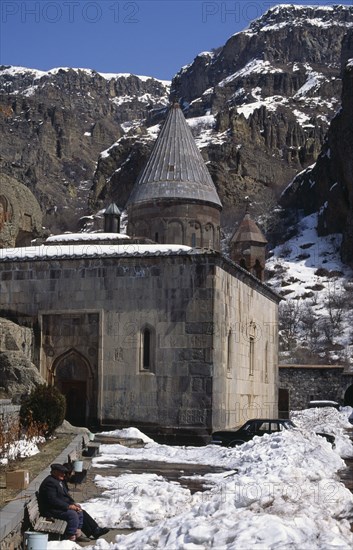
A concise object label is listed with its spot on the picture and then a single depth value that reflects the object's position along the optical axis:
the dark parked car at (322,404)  36.12
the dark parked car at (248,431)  16.17
